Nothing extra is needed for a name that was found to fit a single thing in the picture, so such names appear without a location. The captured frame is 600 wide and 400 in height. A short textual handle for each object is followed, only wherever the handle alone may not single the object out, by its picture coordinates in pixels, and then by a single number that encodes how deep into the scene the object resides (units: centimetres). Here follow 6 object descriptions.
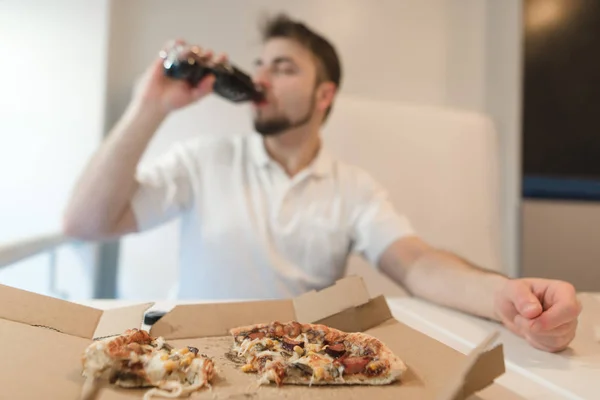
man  94
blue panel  160
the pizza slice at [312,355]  40
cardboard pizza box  35
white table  45
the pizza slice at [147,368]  36
